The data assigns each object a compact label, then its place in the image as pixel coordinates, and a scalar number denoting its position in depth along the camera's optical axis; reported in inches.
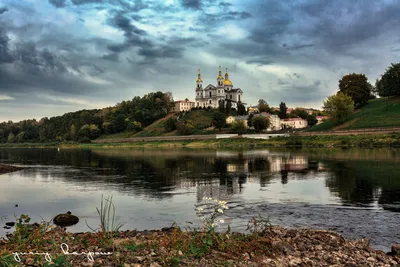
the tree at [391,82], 5452.8
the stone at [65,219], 935.7
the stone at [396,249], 573.3
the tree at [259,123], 6432.1
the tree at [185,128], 6993.1
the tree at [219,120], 6730.3
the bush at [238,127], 6309.1
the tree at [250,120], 6707.7
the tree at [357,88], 5861.2
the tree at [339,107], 5098.4
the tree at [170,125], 7538.4
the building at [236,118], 7370.1
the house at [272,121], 7413.4
